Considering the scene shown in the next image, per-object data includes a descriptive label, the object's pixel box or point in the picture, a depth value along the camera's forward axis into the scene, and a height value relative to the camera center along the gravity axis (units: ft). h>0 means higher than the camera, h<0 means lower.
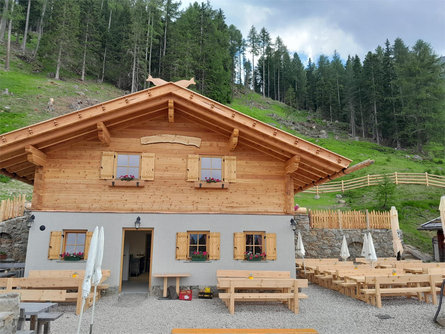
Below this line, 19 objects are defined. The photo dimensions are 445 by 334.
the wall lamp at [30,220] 32.12 +0.71
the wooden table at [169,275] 31.81 -4.82
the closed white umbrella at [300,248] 42.28 -2.64
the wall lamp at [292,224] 34.59 +0.47
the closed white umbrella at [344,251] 42.01 -3.00
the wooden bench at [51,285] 23.79 -4.83
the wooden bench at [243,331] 20.68 -6.78
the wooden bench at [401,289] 28.94 -5.40
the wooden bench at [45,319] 17.26 -4.97
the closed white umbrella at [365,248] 37.15 -2.30
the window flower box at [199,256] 33.24 -2.94
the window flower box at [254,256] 33.58 -2.95
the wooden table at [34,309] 16.53 -4.42
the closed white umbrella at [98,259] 18.93 -1.89
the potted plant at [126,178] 34.09 +5.30
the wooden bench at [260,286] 27.14 -5.05
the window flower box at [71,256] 32.17 -2.92
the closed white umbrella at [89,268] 18.02 -2.30
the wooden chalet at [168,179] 32.68 +5.24
